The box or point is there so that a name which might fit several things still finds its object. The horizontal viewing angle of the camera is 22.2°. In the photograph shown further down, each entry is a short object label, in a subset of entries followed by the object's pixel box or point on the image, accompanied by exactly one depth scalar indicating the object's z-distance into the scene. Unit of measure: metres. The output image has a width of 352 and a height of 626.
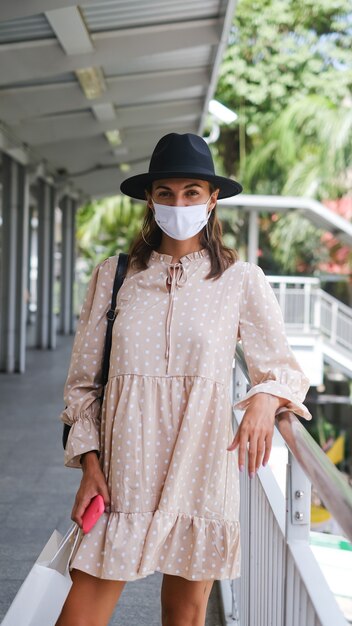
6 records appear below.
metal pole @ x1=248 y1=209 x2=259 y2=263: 18.00
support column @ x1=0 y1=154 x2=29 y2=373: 11.73
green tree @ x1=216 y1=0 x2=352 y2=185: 22.38
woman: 2.18
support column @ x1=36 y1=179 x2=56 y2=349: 15.11
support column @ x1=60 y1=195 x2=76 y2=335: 18.88
